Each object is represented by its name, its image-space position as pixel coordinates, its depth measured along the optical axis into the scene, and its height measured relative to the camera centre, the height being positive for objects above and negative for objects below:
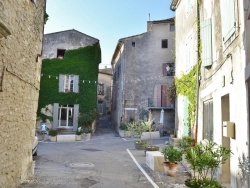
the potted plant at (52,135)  19.64 -1.32
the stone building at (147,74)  23.88 +4.46
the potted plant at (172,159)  8.10 -1.27
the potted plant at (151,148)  12.59 -1.42
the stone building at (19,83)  5.41 +0.86
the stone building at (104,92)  33.88 +3.70
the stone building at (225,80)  5.40 +1.13
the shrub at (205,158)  5.71 -0.87
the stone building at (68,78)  22.39 +3.68
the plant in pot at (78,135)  20.17 -1.33
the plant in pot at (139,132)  14.49 -0.87
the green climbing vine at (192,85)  11.13 +1.73
